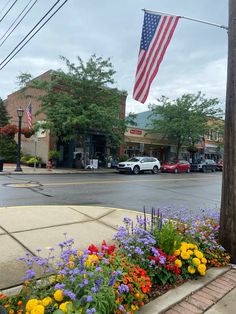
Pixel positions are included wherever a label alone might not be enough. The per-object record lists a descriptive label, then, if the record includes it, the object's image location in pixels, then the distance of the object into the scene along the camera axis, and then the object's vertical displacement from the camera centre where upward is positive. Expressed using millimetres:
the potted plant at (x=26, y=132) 25259 +2216
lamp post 19812 +2897
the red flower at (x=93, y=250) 3406 -1162
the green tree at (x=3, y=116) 36444 +5378
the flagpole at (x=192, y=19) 5816 +3238
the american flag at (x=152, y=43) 5703 +2453
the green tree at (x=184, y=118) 31844 +5211
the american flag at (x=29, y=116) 21194 +3082
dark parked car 34531 -608
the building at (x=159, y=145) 33656 +2140
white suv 24094 -541
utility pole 4230 +95
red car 29219 -727
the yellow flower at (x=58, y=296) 2486 -1276
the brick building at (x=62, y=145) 26311 +1184
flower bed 2473 -1275
